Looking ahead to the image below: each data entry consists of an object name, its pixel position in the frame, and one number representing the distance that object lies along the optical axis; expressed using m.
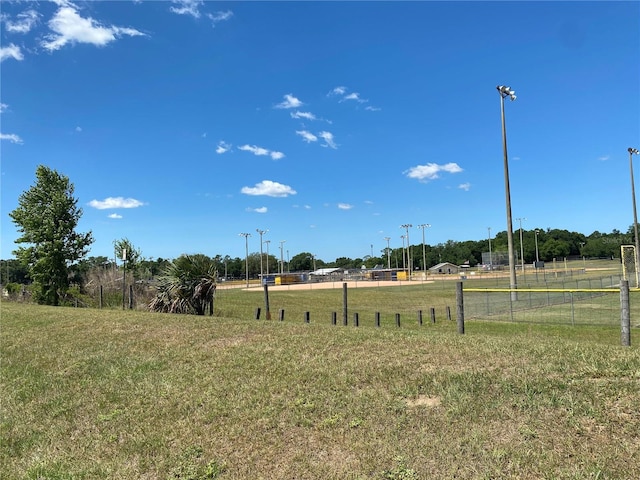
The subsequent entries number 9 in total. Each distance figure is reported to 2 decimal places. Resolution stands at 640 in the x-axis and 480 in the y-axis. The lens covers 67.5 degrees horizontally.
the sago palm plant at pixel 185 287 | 13.44
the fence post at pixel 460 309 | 9.09
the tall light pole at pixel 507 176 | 25.39
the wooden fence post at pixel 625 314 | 7.33
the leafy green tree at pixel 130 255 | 27.52
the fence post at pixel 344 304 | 11.02
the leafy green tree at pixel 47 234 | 19.09
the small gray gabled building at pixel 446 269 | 111.17
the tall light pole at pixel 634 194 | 36.09
